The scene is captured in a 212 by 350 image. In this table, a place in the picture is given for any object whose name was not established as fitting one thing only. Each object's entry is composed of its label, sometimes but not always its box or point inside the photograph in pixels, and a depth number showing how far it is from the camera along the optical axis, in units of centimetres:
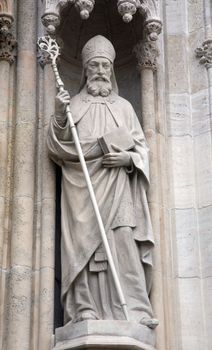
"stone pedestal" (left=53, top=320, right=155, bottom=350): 820
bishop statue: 863
